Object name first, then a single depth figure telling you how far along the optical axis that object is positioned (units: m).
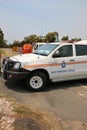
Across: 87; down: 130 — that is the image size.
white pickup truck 3.58
